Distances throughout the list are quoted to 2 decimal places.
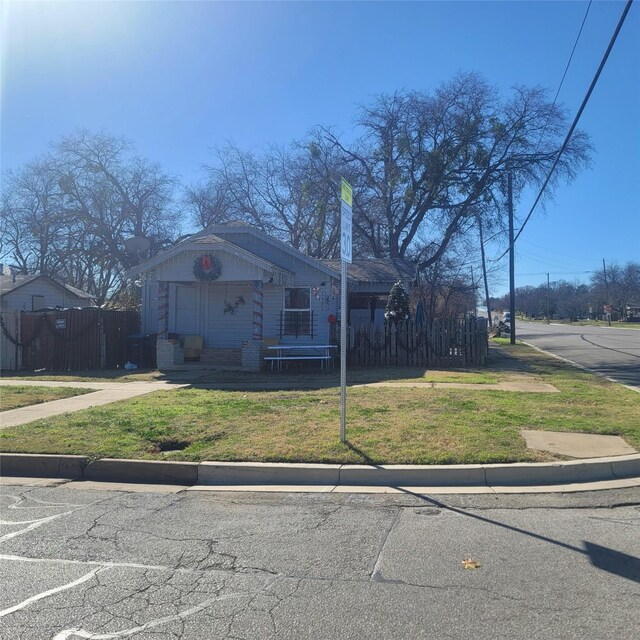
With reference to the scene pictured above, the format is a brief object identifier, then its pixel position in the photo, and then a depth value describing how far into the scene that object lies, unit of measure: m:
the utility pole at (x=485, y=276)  40.94
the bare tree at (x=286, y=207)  34.53
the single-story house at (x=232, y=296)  17.25
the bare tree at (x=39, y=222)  36.12
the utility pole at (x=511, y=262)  29.05
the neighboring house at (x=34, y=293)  27.16
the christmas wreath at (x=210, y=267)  17.14
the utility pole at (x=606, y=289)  90.31
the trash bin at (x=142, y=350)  18.92
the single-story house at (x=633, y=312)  86.66
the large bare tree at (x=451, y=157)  29.52
